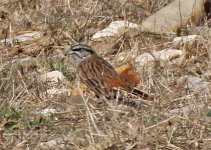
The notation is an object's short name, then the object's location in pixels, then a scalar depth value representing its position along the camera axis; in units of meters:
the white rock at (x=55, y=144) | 10.82
